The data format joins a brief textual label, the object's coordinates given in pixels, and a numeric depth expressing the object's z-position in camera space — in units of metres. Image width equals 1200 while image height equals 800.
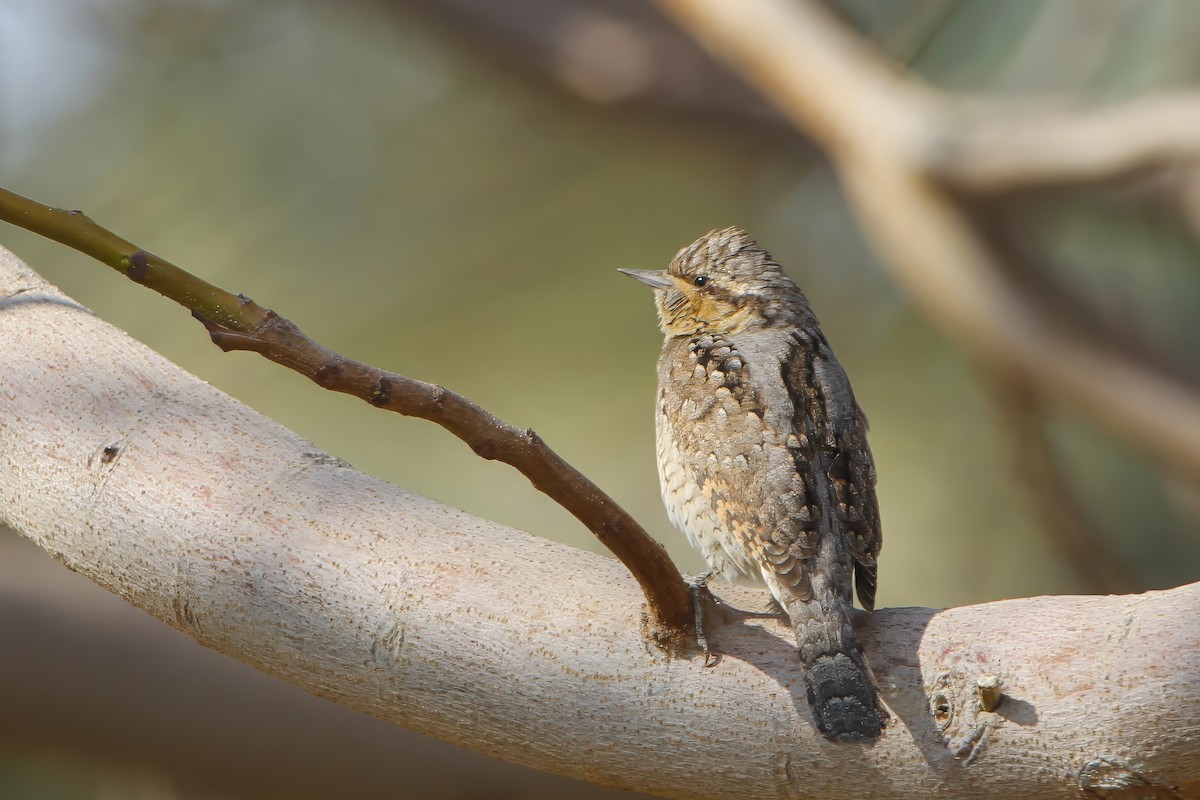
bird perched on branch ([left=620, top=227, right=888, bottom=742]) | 4.44
